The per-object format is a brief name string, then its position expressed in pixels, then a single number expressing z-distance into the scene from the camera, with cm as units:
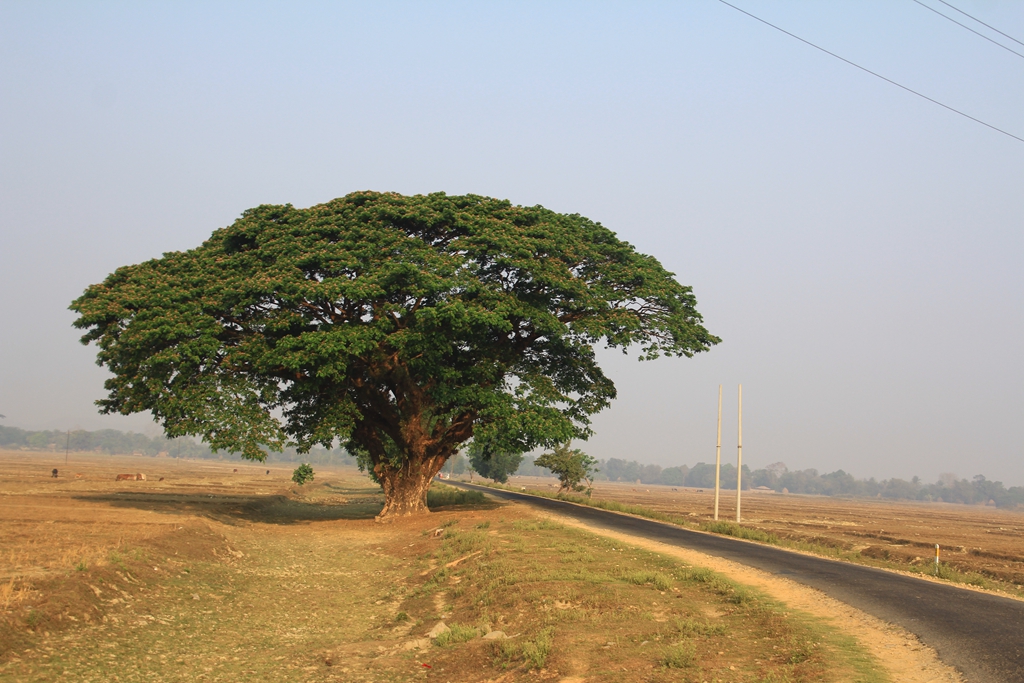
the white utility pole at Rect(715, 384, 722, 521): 3816
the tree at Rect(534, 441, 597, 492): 6206
